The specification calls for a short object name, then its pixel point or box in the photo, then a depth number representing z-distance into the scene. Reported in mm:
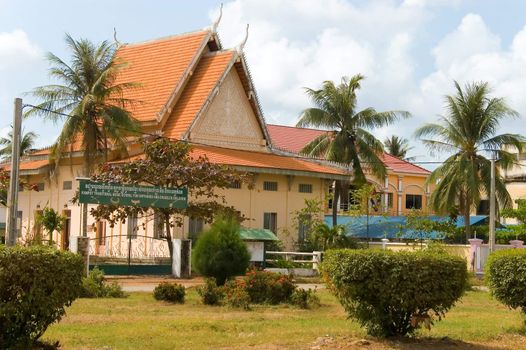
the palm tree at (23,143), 51459
